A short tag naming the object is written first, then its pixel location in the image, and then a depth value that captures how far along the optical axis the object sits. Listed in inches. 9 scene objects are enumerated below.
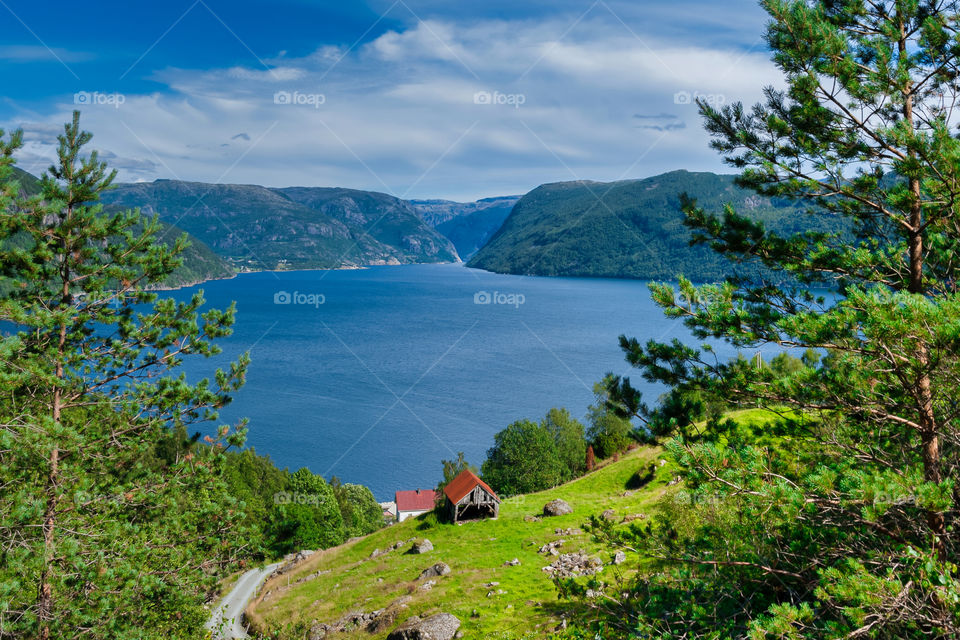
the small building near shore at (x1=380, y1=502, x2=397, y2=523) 2687.5
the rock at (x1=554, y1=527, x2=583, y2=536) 1430.9
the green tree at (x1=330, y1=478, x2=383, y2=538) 2546.8
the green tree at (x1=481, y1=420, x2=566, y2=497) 2388.0
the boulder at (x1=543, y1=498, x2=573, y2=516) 1657.2
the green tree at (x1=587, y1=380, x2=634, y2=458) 2588.6
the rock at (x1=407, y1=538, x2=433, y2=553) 1563.7
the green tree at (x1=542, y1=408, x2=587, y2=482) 2719.0
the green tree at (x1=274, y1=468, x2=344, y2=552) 2082.9
